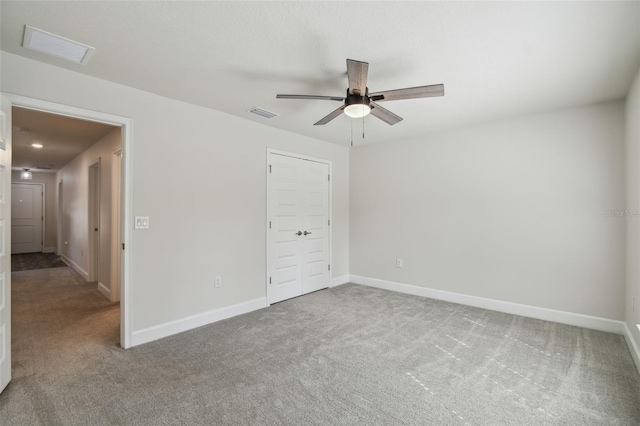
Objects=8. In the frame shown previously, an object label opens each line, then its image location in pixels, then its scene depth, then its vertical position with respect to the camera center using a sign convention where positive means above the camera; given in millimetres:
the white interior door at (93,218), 5223 -145
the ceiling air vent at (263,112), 3447 +1183
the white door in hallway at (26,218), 8609 -243
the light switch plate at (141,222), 2871 -116
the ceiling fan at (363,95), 2084 +921
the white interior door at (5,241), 2086 -230
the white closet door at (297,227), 4188 -244
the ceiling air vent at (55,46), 1988 +1185
